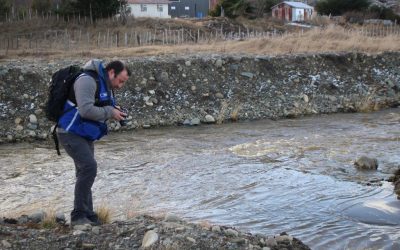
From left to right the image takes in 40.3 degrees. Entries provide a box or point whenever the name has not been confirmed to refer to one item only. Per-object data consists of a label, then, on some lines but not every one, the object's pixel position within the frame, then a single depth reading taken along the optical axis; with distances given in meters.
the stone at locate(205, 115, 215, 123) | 16.75
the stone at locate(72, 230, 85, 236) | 5.53
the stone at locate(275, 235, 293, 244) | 5.98
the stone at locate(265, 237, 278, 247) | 5.74
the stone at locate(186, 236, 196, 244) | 5.39
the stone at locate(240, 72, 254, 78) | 19.25
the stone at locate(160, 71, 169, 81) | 18.02
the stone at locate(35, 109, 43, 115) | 15.48
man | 5.79
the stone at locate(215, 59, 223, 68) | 19.17
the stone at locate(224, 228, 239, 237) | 5.94
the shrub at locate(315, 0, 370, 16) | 58.03
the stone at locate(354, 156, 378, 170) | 10.60
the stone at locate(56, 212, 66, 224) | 6.51
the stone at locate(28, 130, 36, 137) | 14.65
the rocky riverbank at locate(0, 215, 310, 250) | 5.25
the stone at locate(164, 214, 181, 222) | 6.60
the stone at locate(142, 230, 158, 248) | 5.25
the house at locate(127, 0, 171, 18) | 64.12
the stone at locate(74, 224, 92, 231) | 5.79
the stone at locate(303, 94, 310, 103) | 18.72
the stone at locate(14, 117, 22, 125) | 15.04
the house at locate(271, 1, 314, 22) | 67.31
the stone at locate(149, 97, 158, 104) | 17.05
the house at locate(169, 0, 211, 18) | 77.31
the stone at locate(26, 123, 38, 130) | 14.91
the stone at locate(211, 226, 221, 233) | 6.03
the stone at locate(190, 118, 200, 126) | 16.52
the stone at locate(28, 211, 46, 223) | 6.43
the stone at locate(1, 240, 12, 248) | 5.06
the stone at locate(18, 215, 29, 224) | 6.29
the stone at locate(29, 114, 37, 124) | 15.10
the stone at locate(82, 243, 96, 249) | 5.22
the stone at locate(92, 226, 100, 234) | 5.66
